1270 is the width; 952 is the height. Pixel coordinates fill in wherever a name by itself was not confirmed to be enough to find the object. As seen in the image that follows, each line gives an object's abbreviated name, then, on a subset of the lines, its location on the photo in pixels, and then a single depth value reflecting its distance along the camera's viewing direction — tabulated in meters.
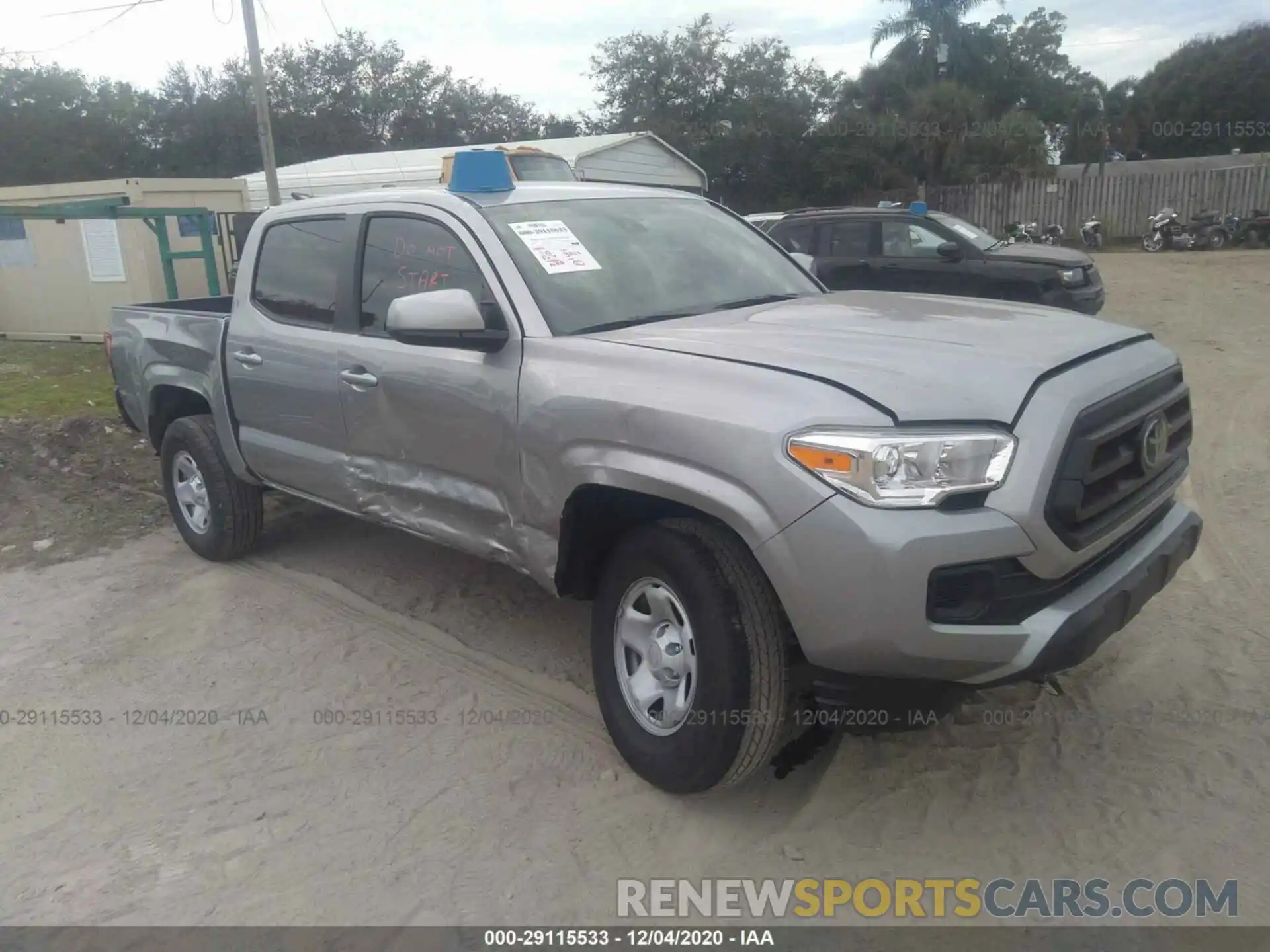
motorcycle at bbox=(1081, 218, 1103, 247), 22.97
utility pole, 14.20
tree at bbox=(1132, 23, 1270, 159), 38.16
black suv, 10.42
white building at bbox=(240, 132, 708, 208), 19.56
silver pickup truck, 2.53
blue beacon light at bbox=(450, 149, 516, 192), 3.98
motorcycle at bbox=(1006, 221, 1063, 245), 22.25
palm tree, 37.91
